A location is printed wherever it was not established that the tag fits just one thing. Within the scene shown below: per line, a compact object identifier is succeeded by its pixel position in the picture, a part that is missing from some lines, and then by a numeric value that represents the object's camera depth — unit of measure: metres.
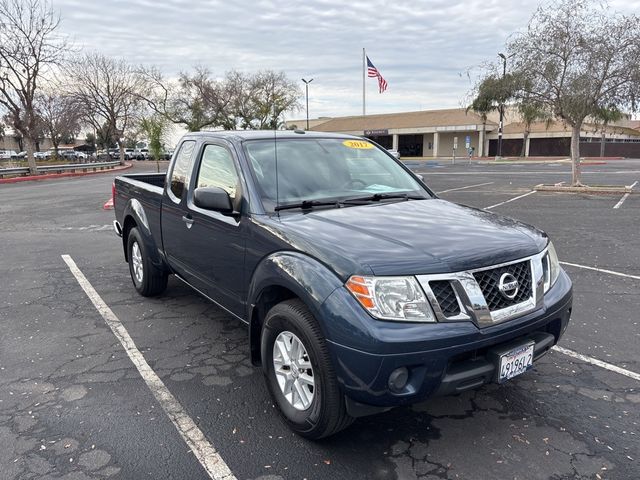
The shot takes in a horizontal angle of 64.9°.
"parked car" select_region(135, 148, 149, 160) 73.74
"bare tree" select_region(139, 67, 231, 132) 53.41
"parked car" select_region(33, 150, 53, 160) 66.69
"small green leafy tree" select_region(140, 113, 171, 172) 27.08
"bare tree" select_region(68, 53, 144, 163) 49.53
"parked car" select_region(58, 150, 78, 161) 65.62
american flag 41.47
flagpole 58.68
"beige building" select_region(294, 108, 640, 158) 55.22
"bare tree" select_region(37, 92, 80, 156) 49.44
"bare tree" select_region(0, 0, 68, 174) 28.64
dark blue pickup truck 2.52
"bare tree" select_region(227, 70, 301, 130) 54.06
